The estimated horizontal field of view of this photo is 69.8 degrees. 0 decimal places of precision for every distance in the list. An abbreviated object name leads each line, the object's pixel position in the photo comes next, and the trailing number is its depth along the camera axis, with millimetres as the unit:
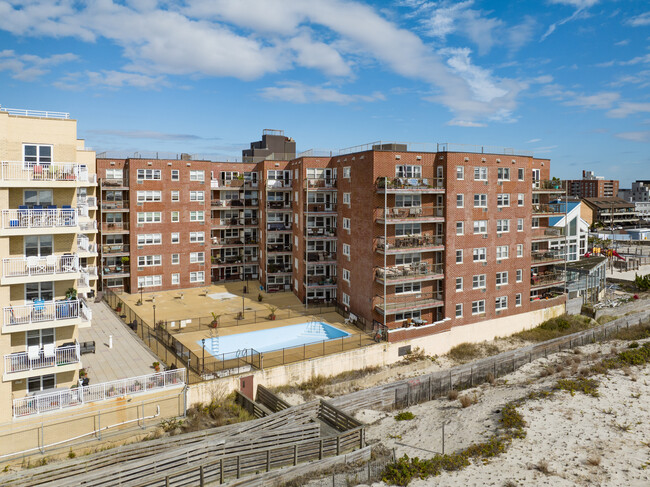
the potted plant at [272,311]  43906
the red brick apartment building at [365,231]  41031
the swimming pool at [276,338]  37031
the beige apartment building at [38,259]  23656
